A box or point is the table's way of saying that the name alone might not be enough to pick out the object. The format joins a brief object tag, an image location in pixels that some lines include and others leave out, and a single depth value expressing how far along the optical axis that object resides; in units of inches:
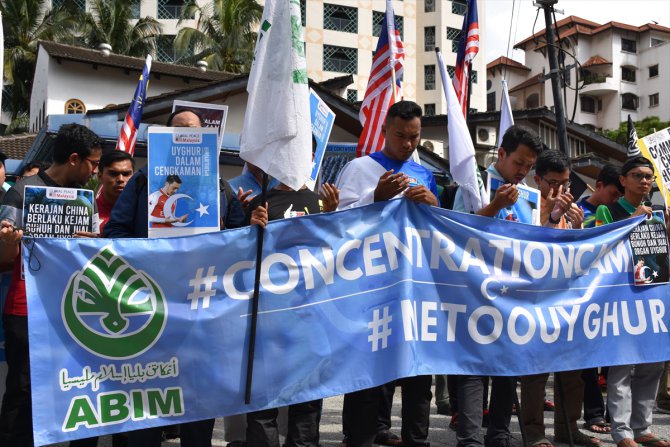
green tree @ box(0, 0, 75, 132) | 1540.4
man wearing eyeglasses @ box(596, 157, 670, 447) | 226.2
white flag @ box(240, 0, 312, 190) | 173.6
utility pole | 563.8
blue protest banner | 161.9
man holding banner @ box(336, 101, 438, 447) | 201.9
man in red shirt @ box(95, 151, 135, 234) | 212.5
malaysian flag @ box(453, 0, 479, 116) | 312.7
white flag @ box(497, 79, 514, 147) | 336.4
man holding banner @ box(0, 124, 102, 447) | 171.9
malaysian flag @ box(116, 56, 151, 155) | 297.1
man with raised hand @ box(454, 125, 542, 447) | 198.4
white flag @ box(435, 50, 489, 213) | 208.4
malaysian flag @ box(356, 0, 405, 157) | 311.0
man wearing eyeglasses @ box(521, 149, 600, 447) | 223.5
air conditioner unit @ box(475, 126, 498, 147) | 870.4
